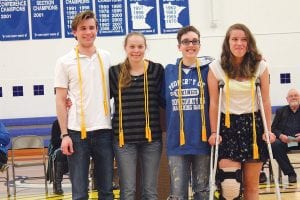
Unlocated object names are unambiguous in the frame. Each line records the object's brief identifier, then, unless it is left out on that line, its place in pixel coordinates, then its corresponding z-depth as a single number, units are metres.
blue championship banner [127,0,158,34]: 14.46
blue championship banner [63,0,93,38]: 14.36
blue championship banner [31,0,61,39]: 14.32
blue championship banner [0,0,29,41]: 14.20
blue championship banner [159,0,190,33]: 14.53
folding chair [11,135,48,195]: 10.17
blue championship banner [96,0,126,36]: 14.45
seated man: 8.73
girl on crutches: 4.32
